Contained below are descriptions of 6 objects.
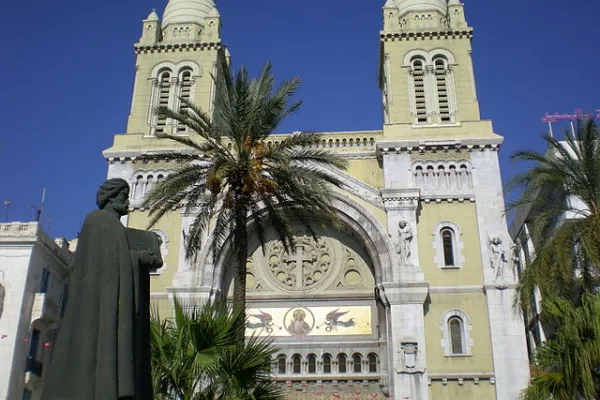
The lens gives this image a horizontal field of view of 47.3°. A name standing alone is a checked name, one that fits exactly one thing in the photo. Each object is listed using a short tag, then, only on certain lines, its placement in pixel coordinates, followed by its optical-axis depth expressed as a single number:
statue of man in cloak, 4.94
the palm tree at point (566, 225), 18.69
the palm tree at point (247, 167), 18.75
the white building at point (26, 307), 25.30
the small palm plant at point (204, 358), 12.88
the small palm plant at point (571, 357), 14.95
